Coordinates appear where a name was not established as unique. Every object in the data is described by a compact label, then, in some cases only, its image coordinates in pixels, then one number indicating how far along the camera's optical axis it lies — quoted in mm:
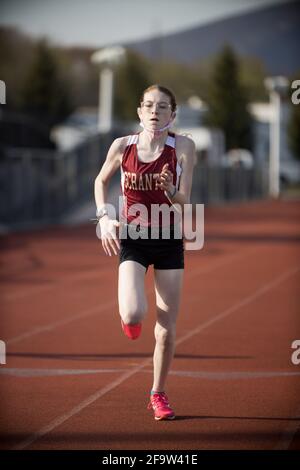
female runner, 7074
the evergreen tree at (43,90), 81625
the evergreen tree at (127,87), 105500
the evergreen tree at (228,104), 91750
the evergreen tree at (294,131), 97812
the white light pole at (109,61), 39125
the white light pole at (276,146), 56344
